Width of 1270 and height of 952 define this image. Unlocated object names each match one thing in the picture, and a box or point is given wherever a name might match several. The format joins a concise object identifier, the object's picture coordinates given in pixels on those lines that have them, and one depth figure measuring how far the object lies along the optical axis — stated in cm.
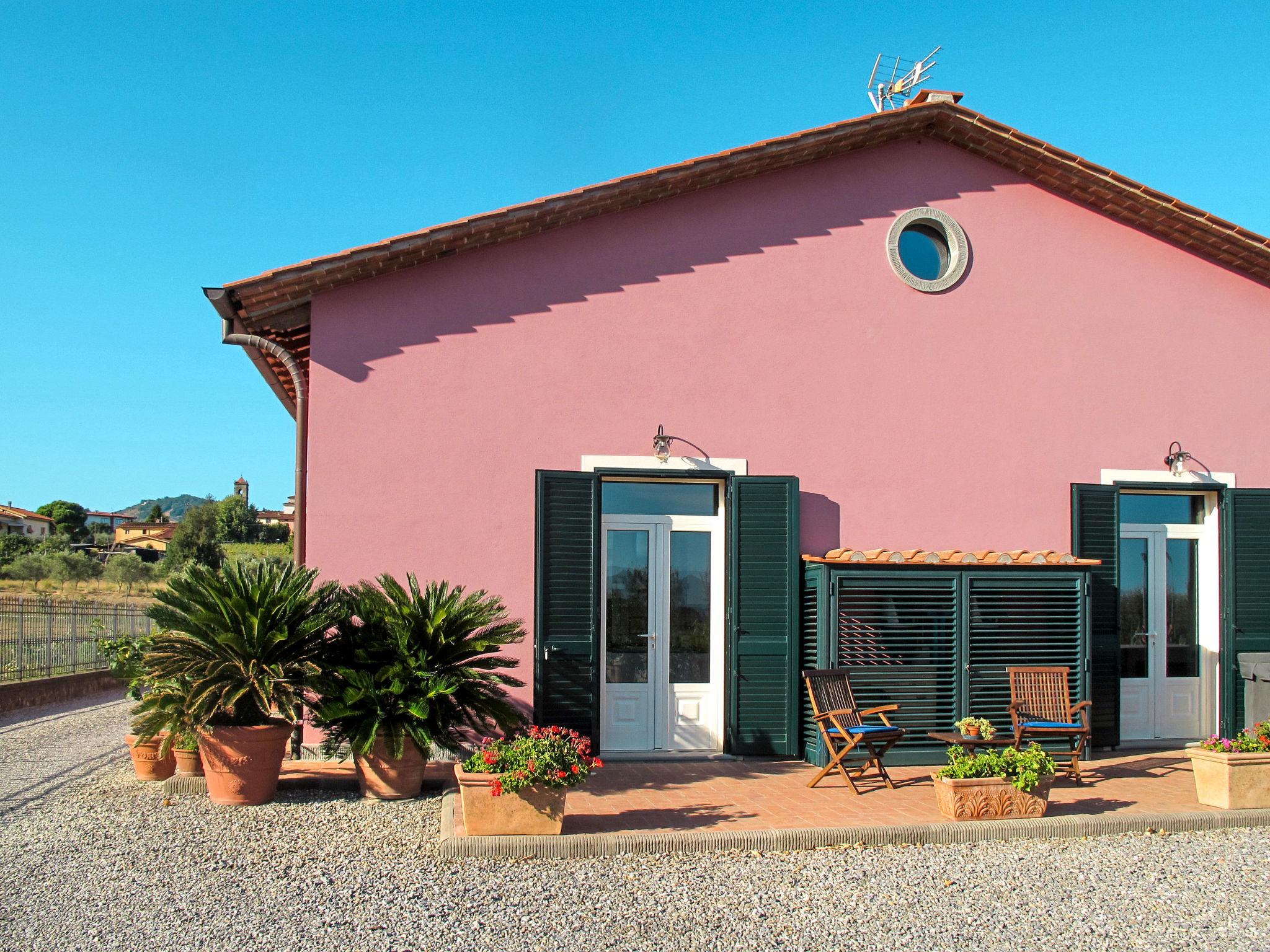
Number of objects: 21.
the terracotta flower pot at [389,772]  735
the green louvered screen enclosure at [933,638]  855
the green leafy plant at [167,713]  718
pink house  855
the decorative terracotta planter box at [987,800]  674
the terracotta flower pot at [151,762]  810
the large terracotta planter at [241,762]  720
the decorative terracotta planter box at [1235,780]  723
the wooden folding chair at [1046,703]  848
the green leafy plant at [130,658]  795
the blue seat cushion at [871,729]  762
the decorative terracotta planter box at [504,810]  614
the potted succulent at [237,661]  712
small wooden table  749
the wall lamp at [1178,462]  978
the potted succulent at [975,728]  752
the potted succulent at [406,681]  721
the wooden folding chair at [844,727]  764
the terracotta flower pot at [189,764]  805
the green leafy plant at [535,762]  612
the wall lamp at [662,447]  881
